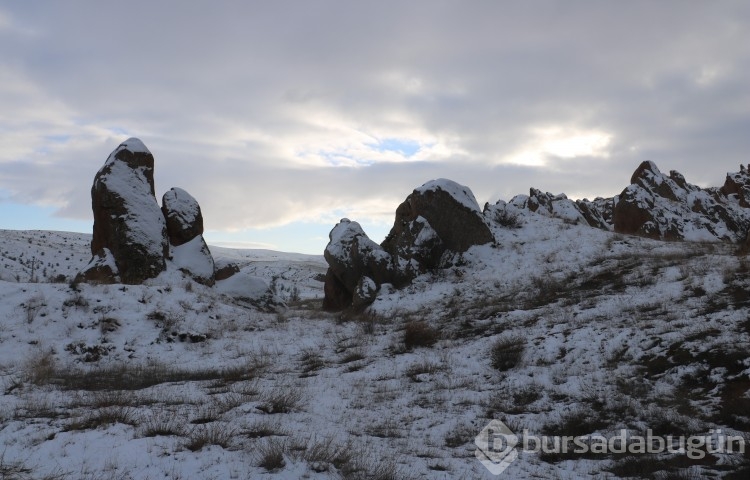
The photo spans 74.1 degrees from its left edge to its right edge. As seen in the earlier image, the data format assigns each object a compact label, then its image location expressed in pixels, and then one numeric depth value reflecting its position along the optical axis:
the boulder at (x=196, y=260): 24.28
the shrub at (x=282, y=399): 8.18
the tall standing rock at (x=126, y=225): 22.03
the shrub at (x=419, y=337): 14.09
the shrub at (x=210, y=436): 5.76
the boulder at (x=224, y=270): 26.25
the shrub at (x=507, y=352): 11.03
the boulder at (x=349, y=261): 24.30
